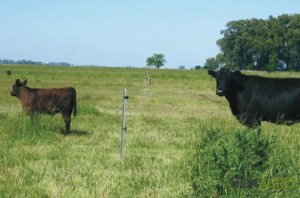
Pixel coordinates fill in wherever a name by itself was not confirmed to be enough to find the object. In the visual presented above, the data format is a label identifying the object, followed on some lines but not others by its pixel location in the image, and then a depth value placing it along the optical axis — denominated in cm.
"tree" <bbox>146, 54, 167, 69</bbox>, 18662
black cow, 1259
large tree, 10456
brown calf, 1277
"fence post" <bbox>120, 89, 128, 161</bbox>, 915
